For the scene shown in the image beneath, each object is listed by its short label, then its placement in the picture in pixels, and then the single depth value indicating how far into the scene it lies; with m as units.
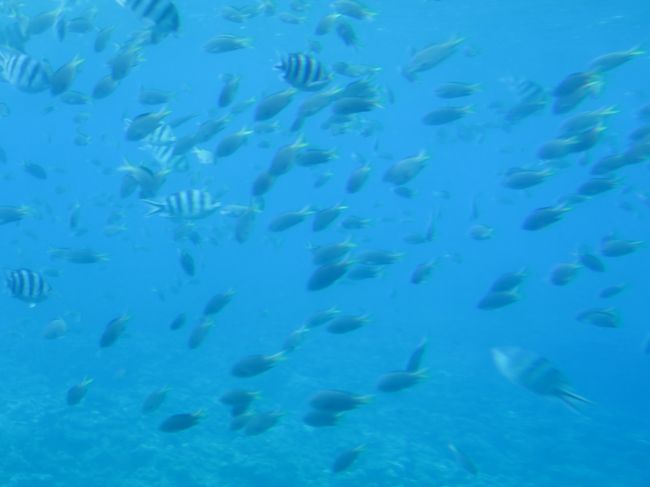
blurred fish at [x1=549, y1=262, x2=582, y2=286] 9.30
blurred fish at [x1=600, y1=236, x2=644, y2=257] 9.51
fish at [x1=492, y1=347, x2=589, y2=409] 4.68
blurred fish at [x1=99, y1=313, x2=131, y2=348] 7.54
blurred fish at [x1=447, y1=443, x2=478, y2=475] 8.27
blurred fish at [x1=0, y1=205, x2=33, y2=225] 9.18
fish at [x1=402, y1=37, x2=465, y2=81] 8.71
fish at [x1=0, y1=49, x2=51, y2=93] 7.05
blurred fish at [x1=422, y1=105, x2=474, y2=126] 9.12
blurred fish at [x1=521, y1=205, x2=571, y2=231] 7.98
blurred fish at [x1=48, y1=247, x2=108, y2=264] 10.14
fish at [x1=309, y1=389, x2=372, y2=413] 6.16
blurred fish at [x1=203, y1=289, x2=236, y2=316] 8.52
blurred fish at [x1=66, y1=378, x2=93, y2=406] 8.70
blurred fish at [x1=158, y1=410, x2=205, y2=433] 6.86
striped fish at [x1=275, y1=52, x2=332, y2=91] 6.25
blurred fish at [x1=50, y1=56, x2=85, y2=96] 7.36
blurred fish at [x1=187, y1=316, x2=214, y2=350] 8.48
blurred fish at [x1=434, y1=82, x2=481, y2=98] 9.25
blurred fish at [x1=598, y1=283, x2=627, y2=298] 11.41
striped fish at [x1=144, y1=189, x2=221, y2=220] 7.49
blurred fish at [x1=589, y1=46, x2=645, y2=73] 8.24
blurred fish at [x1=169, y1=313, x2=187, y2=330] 9.54
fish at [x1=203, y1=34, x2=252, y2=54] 9.08
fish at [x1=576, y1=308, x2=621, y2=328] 9.23
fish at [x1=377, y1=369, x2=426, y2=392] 6.87
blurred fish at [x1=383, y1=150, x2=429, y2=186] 8.95
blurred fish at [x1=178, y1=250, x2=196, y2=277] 9.35
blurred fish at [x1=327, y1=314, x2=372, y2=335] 8.18
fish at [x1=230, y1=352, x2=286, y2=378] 6.77
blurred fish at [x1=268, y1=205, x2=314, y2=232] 8.68
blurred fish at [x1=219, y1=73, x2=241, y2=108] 8.25
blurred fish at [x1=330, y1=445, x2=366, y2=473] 7.79
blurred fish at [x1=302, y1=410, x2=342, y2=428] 6.80
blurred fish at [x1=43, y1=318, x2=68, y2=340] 10.87
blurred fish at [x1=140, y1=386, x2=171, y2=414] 8.94
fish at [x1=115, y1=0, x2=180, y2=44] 5.58
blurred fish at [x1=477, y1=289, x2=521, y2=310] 8.35
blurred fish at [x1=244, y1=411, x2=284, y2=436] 7.75
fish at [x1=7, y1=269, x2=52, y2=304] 6.70
